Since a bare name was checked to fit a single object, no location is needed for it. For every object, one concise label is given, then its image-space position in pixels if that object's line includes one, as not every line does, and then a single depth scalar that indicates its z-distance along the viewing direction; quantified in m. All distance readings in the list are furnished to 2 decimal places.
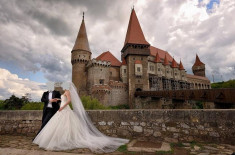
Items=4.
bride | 3.16
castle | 29.60
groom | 3.92
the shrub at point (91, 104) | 15.69
